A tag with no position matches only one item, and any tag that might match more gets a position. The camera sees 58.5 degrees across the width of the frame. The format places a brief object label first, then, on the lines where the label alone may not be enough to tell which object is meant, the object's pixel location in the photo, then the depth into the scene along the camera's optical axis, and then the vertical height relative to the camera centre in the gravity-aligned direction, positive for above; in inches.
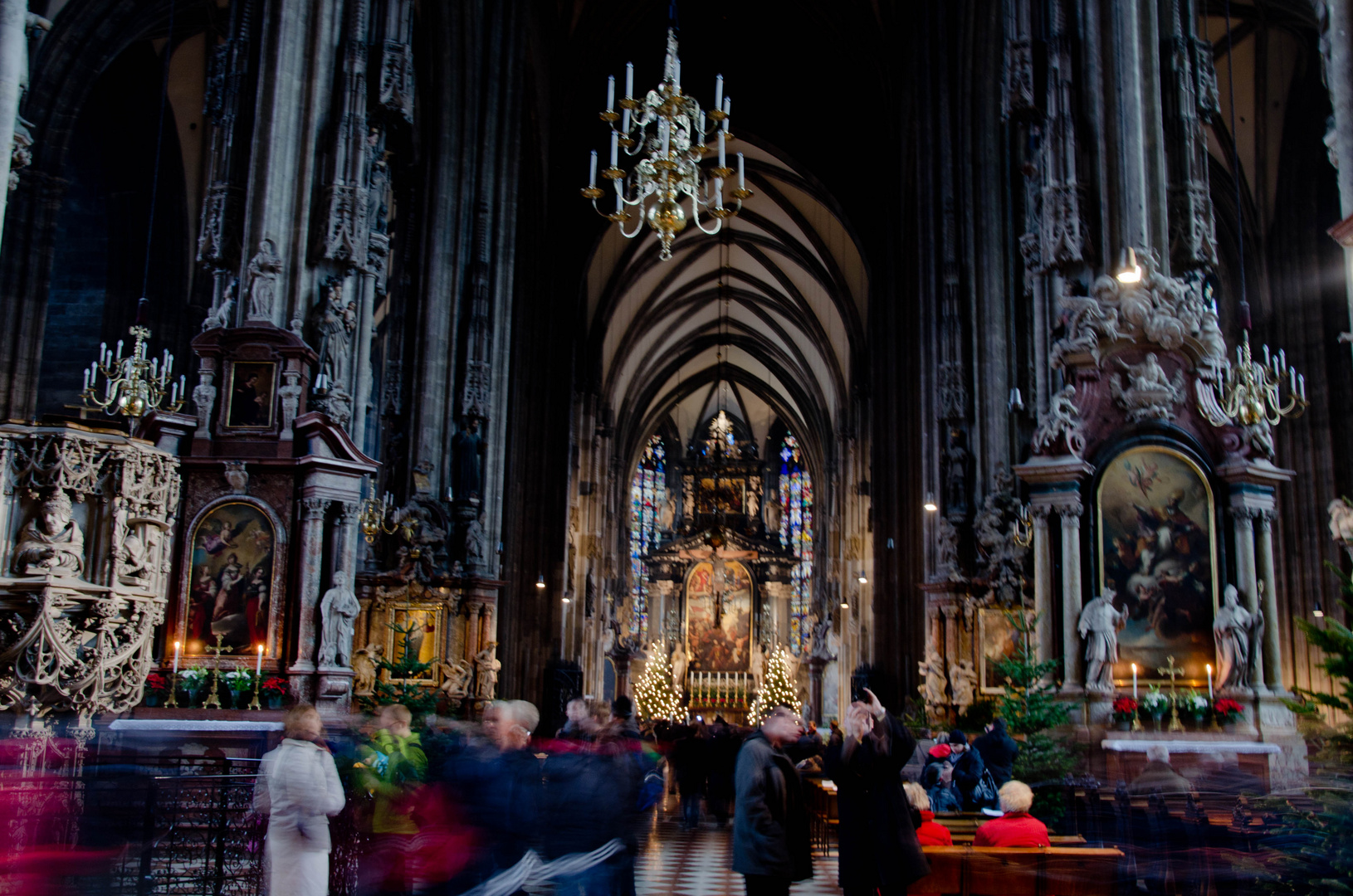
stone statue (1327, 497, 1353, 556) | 259.0 +29.2
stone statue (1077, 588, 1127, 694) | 472.4 +6.2
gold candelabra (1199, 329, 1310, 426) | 480.4 +105.4
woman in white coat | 225.3 -31.4
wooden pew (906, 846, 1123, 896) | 245.4 -44.7
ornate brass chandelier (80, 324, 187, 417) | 553.0 +116.1
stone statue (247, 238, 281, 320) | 488.1 +143.4
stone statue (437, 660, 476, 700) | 737.0 -23.7
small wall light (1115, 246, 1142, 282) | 464.4 +146.5
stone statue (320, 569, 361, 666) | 469.7 +7.5
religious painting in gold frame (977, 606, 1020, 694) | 700.7 +4.8
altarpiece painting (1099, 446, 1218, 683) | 479.5 +39.2
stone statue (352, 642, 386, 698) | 670.5 -15.7
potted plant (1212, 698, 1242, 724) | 455.5 -20.4
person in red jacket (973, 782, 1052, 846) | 257.0 -36.8
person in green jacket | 250.2 -33.5
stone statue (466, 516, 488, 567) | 777.6 +62.6
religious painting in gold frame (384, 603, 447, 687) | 728.3 +3.5
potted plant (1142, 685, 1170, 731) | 461.1 -19.0
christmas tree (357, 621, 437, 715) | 566.3 -24.8
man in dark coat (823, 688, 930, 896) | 247.9 -32.0
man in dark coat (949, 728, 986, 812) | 387.5 -39.0
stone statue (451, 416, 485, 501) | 786.8 +114.1
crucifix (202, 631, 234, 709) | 436.5 -13.7
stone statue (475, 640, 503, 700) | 762.8 -18.2
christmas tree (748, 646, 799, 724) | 1873.8 -75.6
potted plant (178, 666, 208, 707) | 439.2 -17.0
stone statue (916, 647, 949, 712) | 769.6 -19.8
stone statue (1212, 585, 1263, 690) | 466.0 +6.2
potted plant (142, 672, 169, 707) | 436.8 -19.3
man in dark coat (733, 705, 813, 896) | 238.4 -34.6
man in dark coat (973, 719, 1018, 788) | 399.9 -32.3
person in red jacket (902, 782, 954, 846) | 279.1 -42.0
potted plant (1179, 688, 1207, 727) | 459.5 -19.6
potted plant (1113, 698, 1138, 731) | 456.1 -21.5
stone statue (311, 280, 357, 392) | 503.5 +126.2
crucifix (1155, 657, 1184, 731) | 458.6 -23.1
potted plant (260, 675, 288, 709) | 450.0 -20.2
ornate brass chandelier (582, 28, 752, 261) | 492.1 +202.1
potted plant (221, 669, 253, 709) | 444.5 -17.9
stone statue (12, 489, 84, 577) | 296.5 +22.1
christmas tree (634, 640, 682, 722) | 1870.7 -88.4
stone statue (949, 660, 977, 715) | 727.5 -19.5
